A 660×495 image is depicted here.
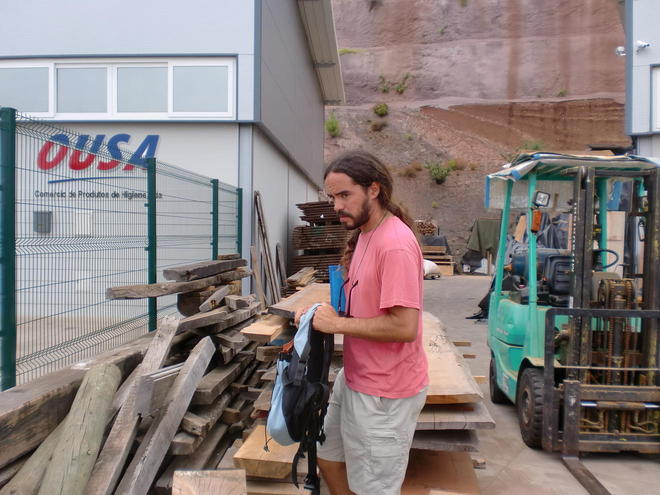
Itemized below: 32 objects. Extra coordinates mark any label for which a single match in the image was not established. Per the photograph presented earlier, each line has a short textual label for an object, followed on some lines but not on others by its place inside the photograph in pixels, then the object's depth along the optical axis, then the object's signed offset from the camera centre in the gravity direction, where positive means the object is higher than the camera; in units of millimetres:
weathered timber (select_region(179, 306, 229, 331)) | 4594 -739
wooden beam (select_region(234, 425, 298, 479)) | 3529 -1431
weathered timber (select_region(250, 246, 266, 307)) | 9703 -707
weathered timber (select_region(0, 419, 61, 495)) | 2894 -1301
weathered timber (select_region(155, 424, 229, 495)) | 3609 -1590
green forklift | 4566 -787
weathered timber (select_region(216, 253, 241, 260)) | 7840 -334
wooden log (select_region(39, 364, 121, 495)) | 2902 -1149
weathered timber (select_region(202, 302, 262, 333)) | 5066 -823
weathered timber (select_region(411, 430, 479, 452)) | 3586 -1320
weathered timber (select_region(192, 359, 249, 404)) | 4211 -1197
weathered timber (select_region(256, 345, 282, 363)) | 4148 -876
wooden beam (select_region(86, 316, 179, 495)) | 3041 -1222
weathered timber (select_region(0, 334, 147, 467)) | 3111 -1045
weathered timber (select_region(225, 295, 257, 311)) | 5516 -693
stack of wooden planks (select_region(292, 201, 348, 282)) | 13227 -67
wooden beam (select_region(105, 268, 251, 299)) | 4781 -521
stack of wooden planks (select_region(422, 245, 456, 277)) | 23688 -921
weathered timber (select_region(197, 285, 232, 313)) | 5257 -656
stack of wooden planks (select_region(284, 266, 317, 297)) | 11088 -947
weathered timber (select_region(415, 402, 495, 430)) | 3576 -1172
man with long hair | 2348 -400
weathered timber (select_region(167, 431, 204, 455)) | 3668 -1389
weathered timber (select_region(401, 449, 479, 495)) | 3574 -1593
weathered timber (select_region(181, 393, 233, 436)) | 3807 -1350
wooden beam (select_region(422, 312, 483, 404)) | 3742 -1013
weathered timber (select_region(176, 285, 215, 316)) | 5785 -704
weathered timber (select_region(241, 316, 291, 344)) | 3973 -699
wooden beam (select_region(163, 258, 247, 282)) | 5496 -397
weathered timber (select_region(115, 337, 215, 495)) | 3221 -1232
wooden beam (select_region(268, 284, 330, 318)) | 4359 -611
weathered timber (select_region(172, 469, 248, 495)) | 2617 -1187
